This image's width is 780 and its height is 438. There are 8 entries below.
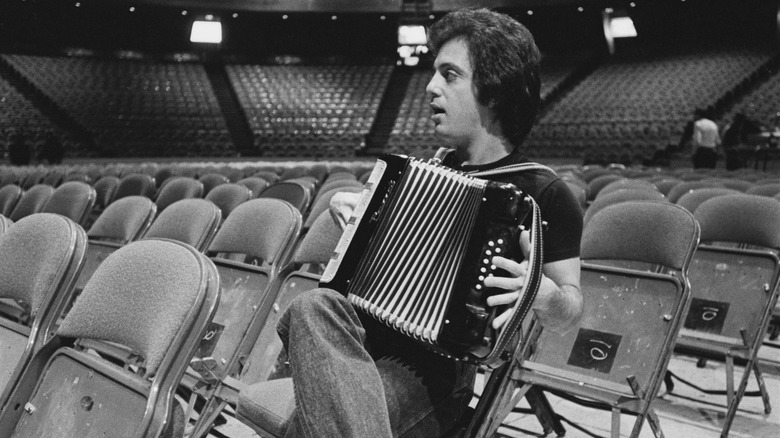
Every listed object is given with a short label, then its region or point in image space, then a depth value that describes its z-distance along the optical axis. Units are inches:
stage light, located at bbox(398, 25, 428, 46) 739.8
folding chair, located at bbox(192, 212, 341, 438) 85.3
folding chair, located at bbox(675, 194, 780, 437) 104.0
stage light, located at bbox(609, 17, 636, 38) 818.2
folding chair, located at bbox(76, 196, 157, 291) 133.2
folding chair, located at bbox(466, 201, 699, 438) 86.7
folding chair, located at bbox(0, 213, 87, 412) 76.3
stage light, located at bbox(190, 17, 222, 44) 865.5
